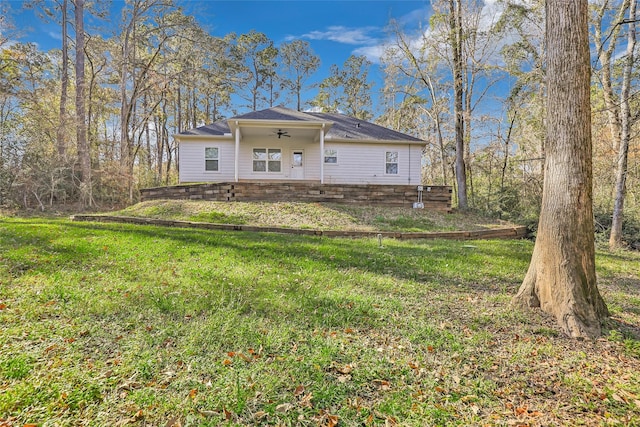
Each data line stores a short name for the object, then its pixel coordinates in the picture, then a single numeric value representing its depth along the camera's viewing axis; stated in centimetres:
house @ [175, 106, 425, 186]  1421
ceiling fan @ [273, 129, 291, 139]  1357
